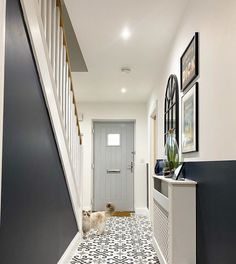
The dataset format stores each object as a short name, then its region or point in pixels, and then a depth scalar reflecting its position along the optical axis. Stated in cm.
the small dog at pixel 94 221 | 323
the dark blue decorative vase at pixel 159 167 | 258
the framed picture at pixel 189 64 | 164
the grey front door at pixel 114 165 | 499
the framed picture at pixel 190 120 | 164
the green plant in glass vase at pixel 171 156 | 202
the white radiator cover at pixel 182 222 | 163
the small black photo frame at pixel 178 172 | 183
